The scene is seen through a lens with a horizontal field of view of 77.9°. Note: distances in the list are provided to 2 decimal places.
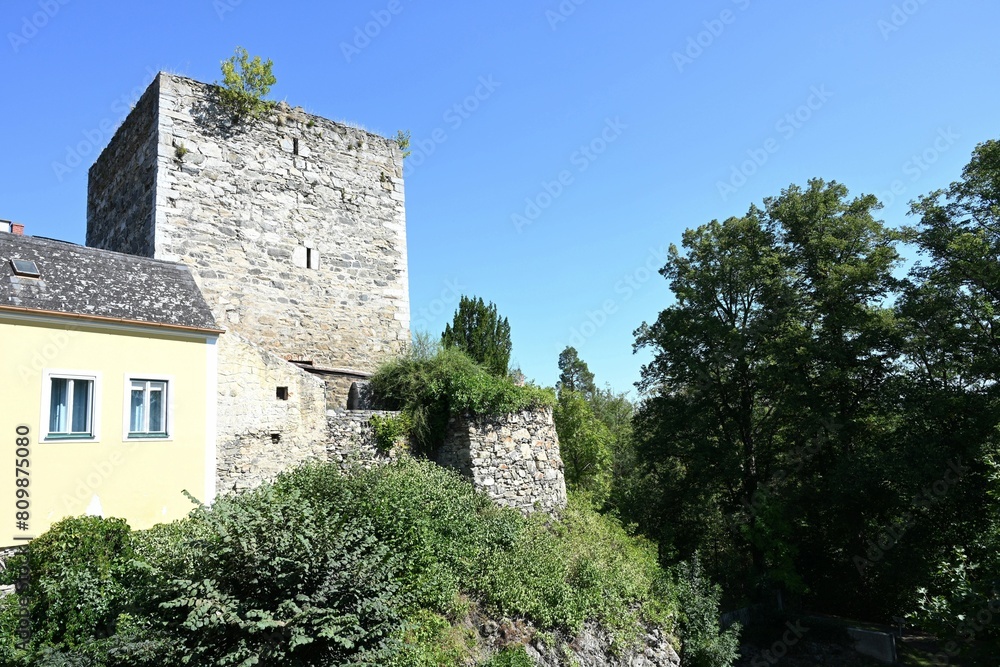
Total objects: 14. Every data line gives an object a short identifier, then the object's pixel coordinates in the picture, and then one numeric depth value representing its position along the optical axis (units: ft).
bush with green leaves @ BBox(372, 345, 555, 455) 42.27
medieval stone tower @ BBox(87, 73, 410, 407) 43.37
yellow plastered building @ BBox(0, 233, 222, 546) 26.84
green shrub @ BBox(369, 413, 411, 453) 40.81
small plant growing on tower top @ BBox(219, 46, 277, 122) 46.01
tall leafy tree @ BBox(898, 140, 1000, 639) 46.34
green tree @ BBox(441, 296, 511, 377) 51.96
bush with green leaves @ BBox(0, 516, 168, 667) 22.40
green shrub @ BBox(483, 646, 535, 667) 28.43
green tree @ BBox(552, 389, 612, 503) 67.21
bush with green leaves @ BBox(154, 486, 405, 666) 20.56
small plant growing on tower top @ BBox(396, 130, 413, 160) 54.54
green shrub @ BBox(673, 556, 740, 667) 40.78
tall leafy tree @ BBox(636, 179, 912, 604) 55.52
